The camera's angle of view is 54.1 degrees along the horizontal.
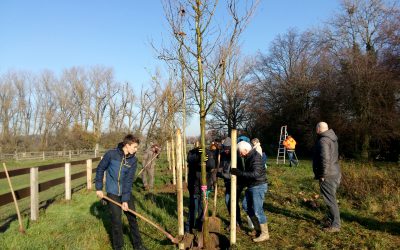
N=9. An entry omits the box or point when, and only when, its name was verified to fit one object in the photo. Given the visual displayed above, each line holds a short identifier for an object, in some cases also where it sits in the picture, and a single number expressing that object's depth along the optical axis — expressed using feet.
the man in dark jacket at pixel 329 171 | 22.48
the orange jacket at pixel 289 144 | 65.92
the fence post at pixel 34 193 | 25.22
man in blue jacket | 18.34
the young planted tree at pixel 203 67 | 18.22
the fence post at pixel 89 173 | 39.30
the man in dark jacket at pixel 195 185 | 22.17
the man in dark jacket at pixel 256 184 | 20.93
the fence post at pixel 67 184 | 33.06
